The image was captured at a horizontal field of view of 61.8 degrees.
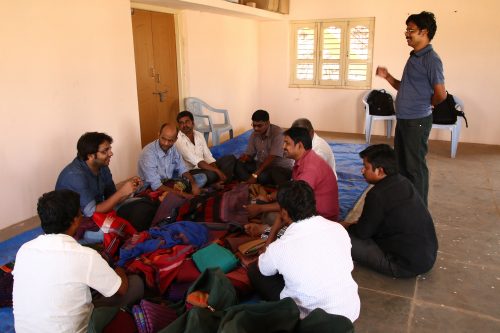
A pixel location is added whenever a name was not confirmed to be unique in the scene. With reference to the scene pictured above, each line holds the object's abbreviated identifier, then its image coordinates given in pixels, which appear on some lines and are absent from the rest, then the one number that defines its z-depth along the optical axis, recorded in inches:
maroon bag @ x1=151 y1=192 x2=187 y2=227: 126.0
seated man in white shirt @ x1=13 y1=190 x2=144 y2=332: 61.8
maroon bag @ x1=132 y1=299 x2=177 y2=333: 73.2
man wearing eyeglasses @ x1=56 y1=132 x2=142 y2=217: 109.6
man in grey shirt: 160.7
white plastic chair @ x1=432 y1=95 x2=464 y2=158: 229.0
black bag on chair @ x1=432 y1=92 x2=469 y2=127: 229.5
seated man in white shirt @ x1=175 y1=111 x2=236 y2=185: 162.4
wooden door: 206.8
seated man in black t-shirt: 97.6
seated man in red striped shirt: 112.1
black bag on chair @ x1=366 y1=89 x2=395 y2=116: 262.2
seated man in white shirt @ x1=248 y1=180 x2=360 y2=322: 69.7
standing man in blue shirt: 122.9
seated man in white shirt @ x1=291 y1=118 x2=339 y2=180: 138.0
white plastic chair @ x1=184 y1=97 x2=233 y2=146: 235.8
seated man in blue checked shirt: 138.4
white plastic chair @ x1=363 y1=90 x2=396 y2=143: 261.3
